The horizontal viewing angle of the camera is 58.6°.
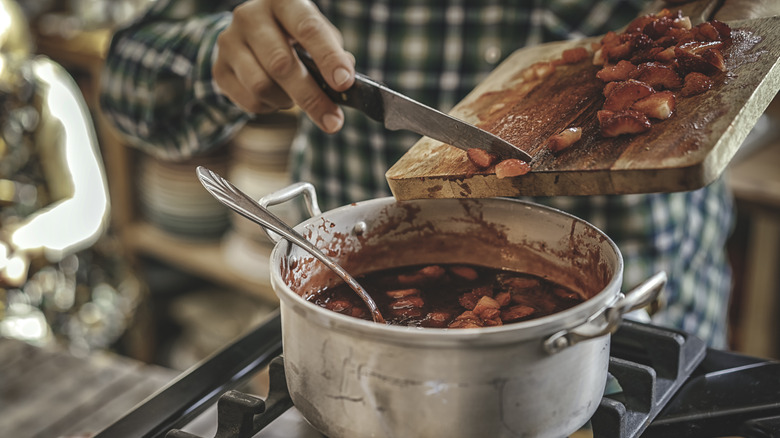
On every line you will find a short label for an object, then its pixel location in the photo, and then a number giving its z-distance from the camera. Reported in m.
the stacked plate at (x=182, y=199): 2.60
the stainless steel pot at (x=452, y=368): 0.62
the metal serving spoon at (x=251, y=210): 0.81
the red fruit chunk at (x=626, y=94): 0.86
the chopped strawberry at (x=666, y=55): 0.94
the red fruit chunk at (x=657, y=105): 0.83
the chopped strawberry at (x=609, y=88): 0.92
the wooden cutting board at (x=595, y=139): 0.74
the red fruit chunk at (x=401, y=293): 0.92
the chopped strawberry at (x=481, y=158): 0.85
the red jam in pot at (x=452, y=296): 0.86
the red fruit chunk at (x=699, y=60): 0.90
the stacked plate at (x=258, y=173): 2.38
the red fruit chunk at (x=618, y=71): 0.95
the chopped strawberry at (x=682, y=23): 1.04
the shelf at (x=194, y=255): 2.56
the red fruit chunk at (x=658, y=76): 0.90
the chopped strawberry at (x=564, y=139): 0.83
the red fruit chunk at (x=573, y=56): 1.11
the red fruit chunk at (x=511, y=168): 0.81
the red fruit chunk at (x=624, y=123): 0.81
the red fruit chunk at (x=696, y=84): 0.87
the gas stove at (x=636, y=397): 0.81
